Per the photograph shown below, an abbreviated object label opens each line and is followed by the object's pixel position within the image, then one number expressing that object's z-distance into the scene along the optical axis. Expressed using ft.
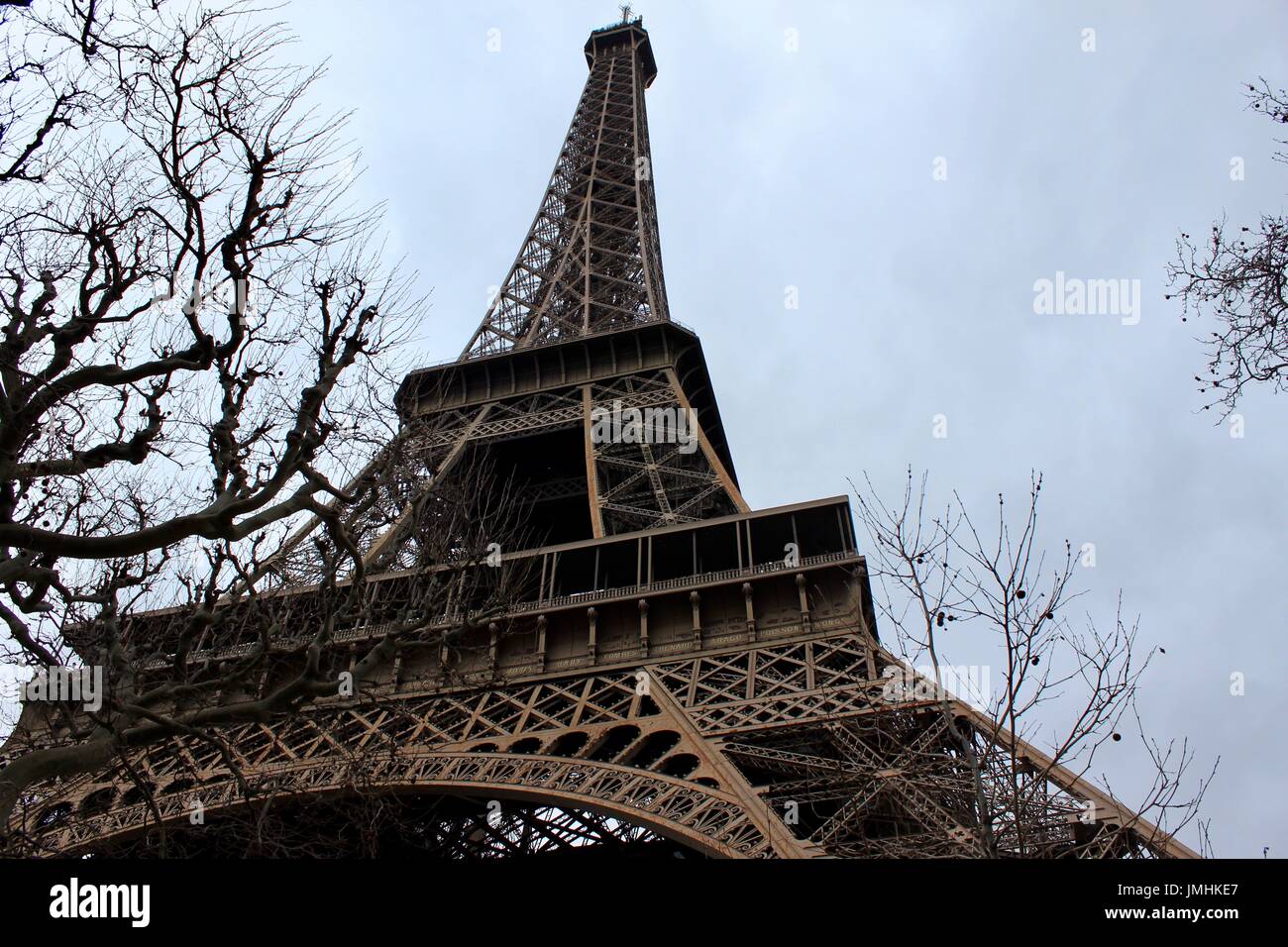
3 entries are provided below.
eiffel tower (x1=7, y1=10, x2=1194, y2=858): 45.85
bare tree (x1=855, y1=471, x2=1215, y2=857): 29.86
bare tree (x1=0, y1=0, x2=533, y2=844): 29.22
